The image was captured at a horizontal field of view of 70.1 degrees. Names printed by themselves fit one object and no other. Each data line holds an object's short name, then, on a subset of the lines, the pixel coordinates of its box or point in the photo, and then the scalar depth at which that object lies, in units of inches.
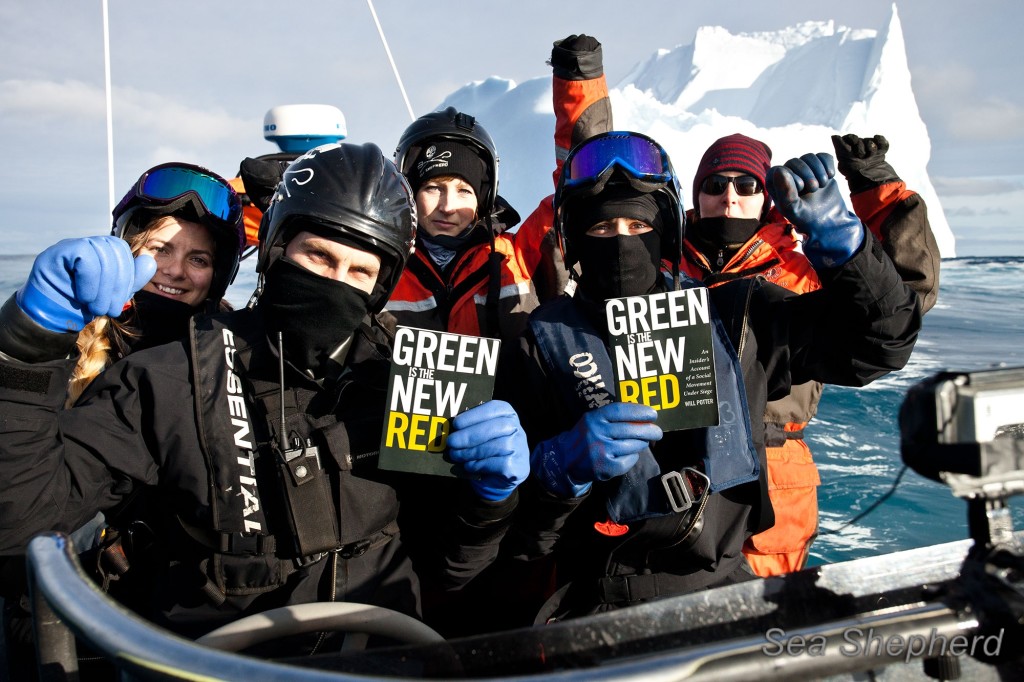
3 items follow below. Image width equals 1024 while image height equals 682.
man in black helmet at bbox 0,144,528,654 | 70.8
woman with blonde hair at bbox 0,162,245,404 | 100.3
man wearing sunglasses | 118.3
